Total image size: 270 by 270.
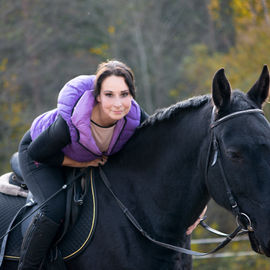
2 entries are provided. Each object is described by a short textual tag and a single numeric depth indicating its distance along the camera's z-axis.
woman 7.40
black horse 6.33
